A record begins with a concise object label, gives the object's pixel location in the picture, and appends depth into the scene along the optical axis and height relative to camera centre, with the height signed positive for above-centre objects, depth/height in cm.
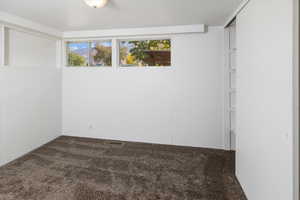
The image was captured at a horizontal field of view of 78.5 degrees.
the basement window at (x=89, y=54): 416 +102
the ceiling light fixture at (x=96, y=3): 231 +121
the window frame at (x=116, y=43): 377 +120
